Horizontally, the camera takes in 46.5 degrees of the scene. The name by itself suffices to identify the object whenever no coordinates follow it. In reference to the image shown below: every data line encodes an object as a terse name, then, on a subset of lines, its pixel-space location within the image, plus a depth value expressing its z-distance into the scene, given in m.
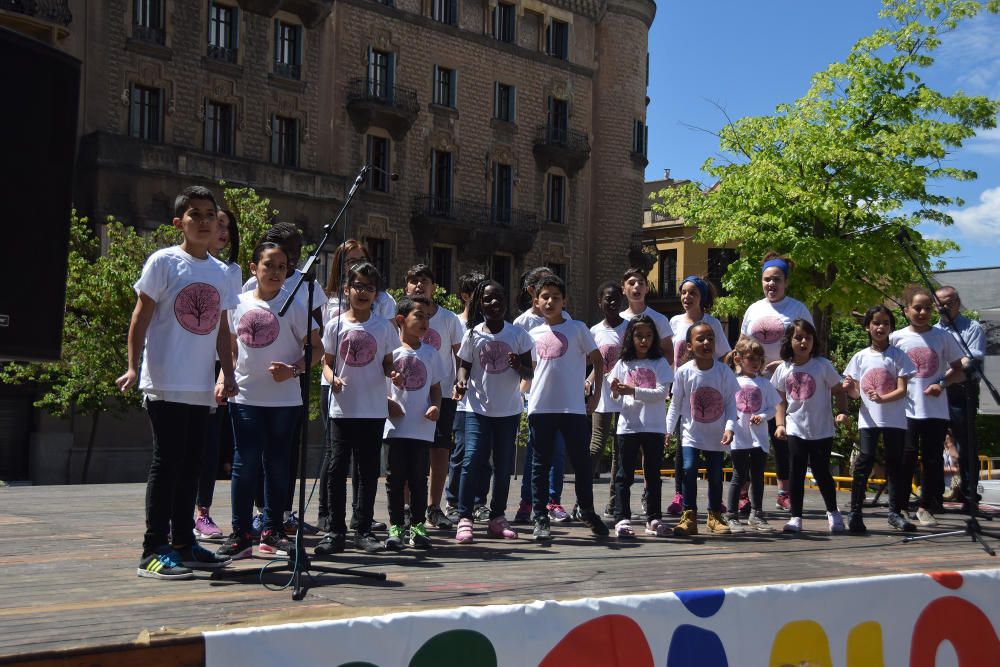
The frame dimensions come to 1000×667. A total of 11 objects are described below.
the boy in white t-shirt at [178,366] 5.80
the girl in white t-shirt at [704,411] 8.64
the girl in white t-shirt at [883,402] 9.35
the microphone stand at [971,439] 7.73
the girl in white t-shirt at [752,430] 9.18
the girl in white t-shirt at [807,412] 9.20
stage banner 4.27
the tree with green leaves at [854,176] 29.05
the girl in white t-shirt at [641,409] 8.53
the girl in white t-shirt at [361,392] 7.05
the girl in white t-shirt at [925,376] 9.83
